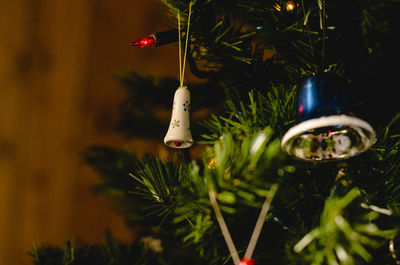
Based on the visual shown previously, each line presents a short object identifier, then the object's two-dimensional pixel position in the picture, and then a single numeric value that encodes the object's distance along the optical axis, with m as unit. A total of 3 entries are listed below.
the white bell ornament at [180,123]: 0.41
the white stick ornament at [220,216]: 0.29
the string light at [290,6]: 0.46
